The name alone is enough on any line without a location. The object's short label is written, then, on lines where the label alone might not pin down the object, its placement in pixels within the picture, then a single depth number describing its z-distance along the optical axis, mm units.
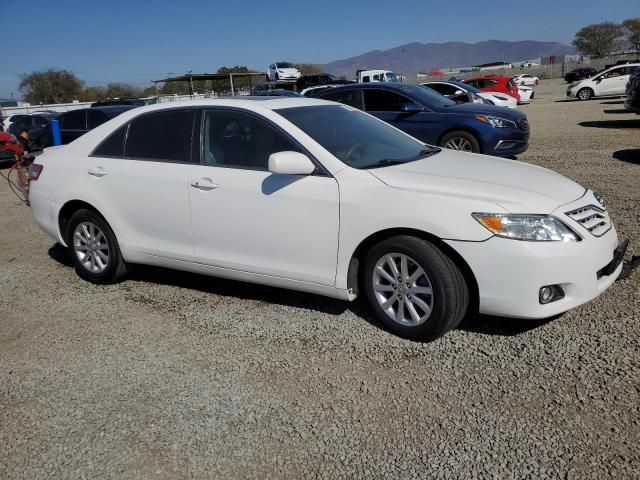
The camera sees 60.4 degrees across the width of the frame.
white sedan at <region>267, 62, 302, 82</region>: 36594
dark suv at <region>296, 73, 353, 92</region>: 30859
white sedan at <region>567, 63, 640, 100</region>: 25328
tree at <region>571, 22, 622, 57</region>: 94750
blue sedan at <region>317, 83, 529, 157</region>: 9133
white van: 29755
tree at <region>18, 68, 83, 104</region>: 71500
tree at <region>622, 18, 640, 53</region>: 92562
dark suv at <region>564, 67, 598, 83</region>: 47384
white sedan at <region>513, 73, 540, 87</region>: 41088
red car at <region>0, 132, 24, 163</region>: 14359
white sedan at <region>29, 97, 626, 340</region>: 3318
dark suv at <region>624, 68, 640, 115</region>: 12698
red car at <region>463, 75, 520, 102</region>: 25000
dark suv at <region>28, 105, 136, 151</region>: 11508
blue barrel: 11517
